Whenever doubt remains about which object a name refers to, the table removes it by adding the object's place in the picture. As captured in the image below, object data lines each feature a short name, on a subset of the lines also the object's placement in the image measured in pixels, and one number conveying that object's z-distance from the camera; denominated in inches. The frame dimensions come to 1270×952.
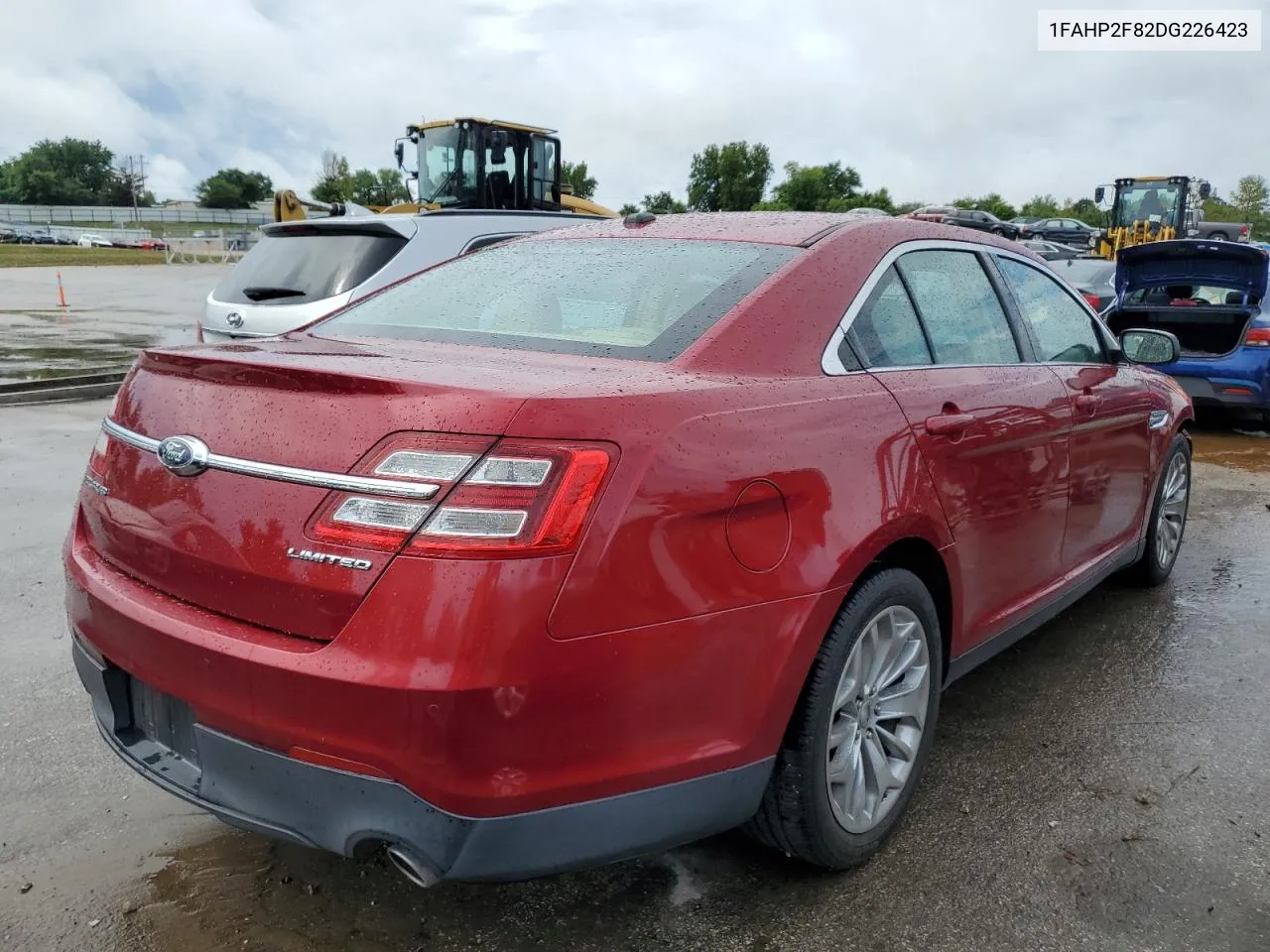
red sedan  70.9
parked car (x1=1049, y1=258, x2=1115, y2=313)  423.5
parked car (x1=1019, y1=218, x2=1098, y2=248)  1579.7
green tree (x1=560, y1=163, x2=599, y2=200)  2683.6
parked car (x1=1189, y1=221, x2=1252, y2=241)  1164.5
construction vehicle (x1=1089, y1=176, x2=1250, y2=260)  1027.3
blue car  335.9
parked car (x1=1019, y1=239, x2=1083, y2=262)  1011.9
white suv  239.6
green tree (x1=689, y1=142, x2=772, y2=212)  3275.1
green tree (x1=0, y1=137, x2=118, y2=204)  4490.7
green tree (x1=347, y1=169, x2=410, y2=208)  3024.1
